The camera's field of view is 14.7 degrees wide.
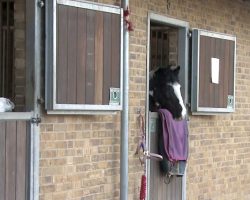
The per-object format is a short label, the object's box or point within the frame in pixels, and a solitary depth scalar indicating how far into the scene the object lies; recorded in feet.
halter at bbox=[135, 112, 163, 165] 34.37
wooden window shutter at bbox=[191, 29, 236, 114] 39.19
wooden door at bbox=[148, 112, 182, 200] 36.10
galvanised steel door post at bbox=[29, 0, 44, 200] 27.43
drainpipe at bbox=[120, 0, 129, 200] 32.57
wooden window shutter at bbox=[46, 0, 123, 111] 28.24
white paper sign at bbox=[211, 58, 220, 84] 40.24
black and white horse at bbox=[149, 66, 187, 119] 36.06
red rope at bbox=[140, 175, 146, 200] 33.90
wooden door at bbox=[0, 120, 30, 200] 25.97
